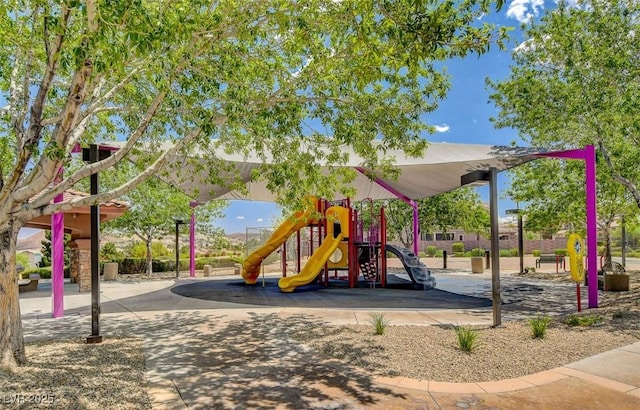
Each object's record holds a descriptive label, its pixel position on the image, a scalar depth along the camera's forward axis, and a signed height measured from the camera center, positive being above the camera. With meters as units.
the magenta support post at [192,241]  16.98 -0.50
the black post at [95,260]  6.04 -0.44
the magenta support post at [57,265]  8.12 -0.70
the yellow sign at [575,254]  7.73 -0.53
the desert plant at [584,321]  6.56 -1.53
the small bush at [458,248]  37.71 -1.91
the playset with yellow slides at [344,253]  12.45 -0.83
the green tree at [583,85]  8.98 +3.28
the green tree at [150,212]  16.94 +0.74
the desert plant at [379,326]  6.30 -1.53
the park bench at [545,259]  21.02 -1.69
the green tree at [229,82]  4.02 +1.90
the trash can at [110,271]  15.97 -1.60
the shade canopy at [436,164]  9.72 +1.64
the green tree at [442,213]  22.59 +0.81
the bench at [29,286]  12.84 -1.73
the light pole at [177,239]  17.34 -0.42
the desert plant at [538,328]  5.84 -1.44
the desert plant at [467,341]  5.28 -1.46
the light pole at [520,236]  17.91 -0.46
